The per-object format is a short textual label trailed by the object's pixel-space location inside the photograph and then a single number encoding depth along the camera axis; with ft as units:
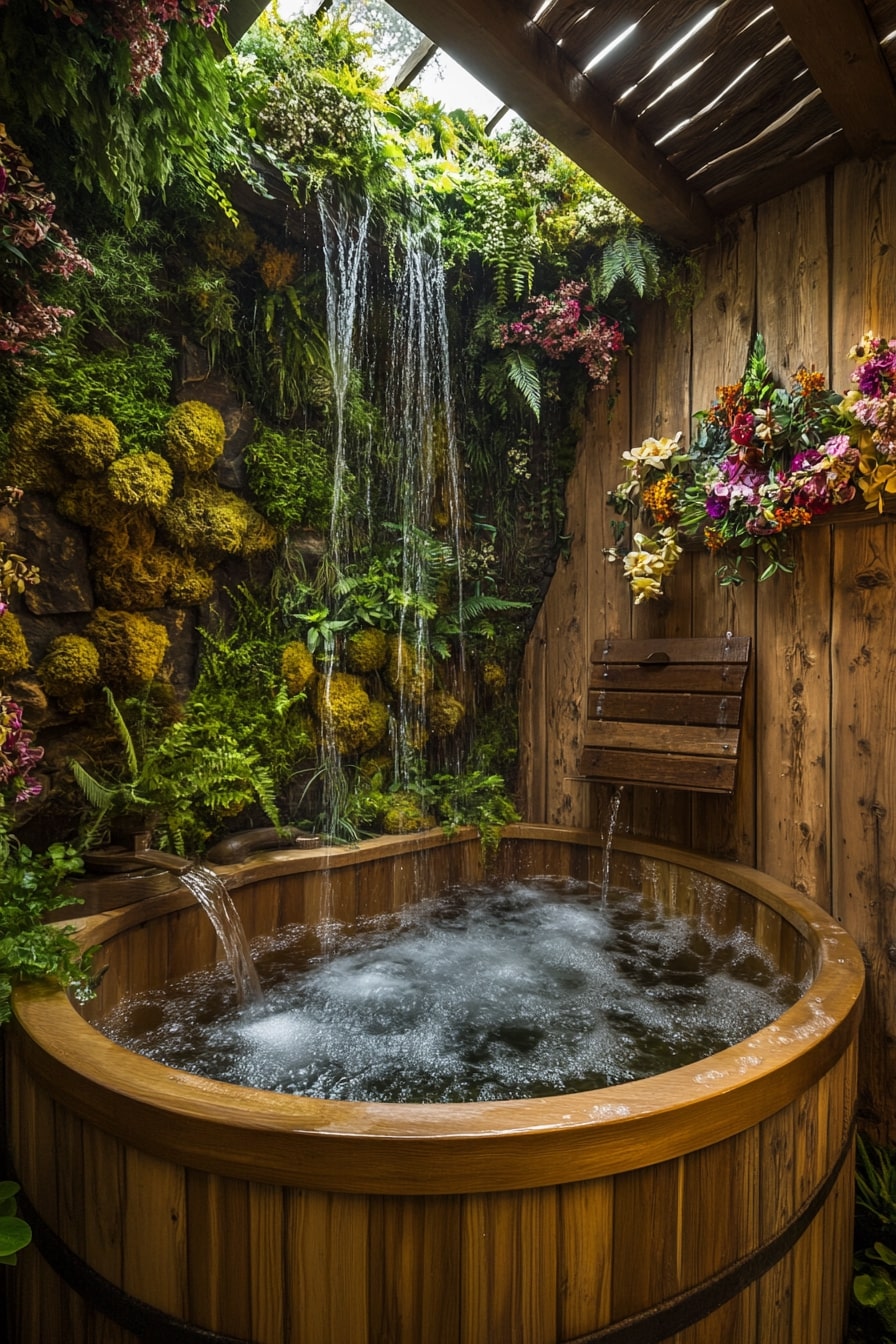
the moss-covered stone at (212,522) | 8.59
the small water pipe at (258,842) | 8.43
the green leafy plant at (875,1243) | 5.74
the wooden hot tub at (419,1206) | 3.39
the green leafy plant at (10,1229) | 3.88
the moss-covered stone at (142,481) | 7.77
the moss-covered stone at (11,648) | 6.94
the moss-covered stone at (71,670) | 7.44
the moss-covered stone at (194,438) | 8.46
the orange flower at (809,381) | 7.83
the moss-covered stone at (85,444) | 7.43
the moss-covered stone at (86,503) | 7.60
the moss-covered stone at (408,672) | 10.77
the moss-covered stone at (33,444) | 7.20
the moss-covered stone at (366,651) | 10.35
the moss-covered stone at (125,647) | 7.91
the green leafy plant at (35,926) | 5.02
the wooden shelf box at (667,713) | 8.85
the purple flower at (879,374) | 7.09
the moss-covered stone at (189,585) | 8.63
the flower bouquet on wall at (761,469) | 7.20
